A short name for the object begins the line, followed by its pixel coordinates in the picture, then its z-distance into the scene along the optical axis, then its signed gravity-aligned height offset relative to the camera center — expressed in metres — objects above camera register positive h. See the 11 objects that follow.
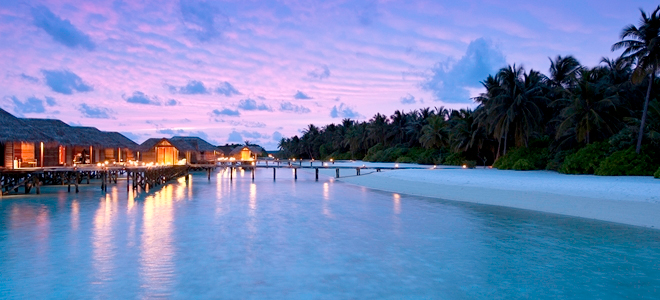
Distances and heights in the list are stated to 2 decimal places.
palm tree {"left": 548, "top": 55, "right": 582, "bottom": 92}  40.47 +7.58
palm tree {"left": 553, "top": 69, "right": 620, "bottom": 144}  29.93 +2.98
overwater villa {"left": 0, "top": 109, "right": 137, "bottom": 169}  23.62 +0.98
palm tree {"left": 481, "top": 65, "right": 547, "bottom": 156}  36.29 +4.08
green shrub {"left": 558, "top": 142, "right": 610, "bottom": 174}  27.28 -0.20
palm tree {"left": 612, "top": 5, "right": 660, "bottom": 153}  24.78 +5.86
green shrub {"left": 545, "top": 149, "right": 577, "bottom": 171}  31.89 -0.21
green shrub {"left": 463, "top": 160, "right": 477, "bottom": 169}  43.09 -0.68
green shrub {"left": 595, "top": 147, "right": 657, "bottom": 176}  24.40 -0.46
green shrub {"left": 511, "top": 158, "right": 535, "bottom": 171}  33.97 -0.65
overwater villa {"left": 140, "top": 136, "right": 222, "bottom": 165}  42.47 +0.85
